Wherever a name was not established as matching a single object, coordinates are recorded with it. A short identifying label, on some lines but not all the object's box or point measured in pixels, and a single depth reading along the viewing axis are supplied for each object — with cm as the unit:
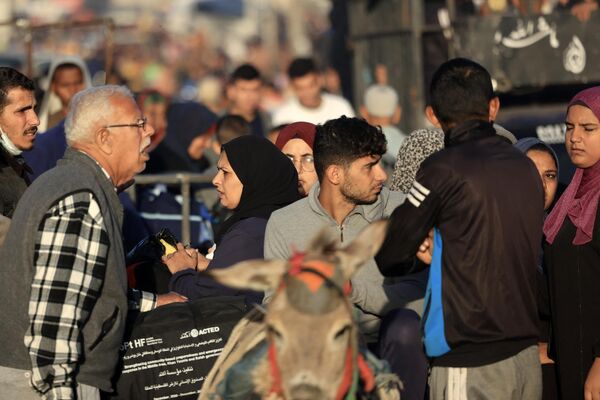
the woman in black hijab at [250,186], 1404
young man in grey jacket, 1280
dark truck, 2378
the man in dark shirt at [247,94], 2683
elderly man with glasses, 1097
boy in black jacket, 1122
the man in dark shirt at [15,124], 1476
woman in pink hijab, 1298
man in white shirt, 2709
